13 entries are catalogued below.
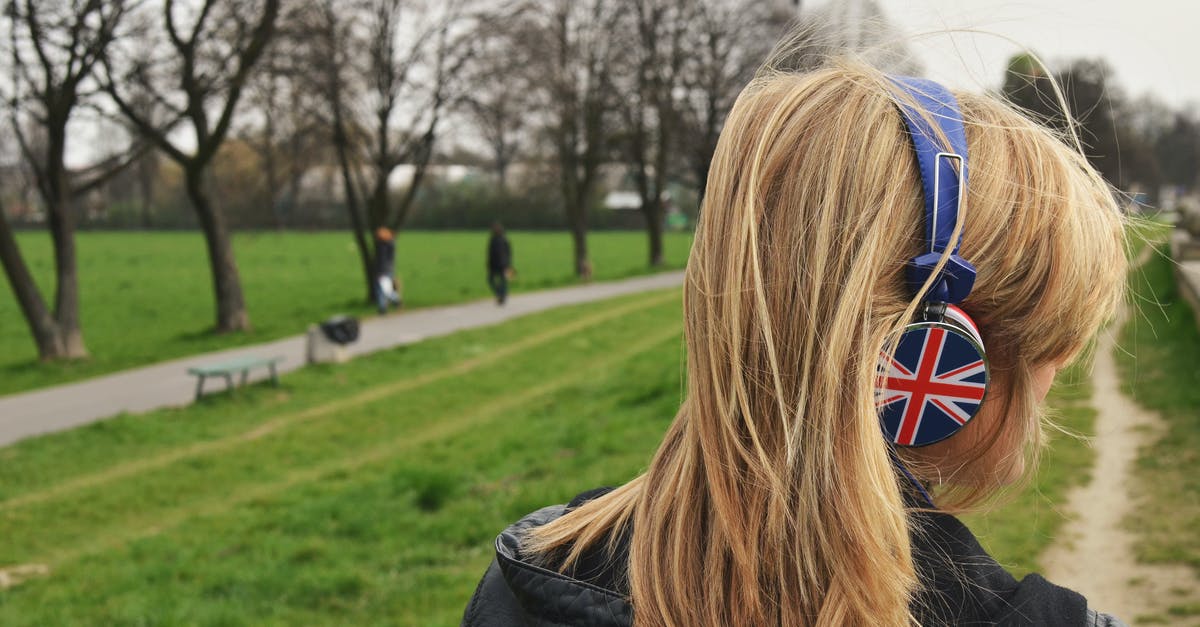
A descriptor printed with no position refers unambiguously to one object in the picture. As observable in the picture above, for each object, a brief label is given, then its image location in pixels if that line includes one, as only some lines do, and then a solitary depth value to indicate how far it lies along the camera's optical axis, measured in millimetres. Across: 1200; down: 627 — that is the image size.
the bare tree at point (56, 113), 14430
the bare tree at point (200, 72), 15891
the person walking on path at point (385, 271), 20578
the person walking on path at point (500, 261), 21844
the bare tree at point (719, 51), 32156
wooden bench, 11543
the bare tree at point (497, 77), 21734
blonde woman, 1078
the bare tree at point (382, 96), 21078
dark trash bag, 14078
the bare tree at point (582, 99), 29073
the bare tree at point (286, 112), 17125
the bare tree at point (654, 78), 32056
